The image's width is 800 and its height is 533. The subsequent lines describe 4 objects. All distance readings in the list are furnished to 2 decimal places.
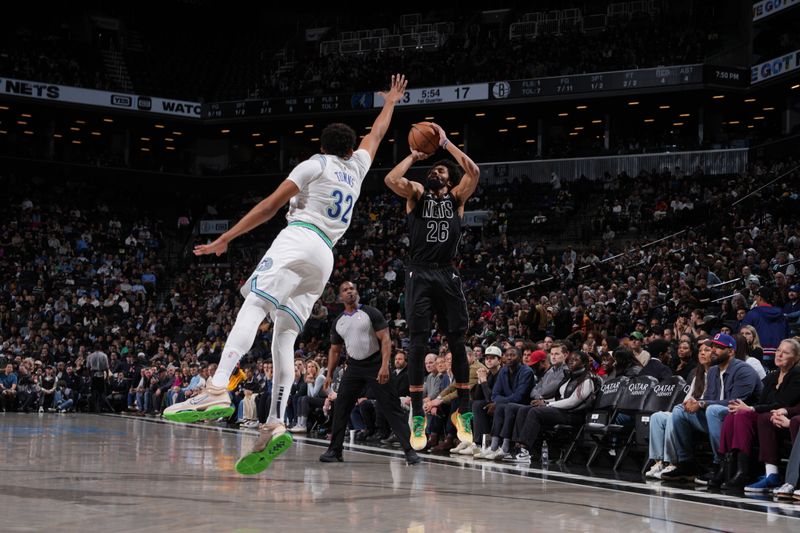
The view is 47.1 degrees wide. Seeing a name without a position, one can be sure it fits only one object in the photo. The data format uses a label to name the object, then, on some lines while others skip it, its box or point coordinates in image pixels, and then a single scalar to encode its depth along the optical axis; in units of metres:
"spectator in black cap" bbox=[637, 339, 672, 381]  10.24
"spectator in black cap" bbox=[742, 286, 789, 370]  12.48
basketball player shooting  7.95
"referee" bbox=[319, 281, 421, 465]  9.76
